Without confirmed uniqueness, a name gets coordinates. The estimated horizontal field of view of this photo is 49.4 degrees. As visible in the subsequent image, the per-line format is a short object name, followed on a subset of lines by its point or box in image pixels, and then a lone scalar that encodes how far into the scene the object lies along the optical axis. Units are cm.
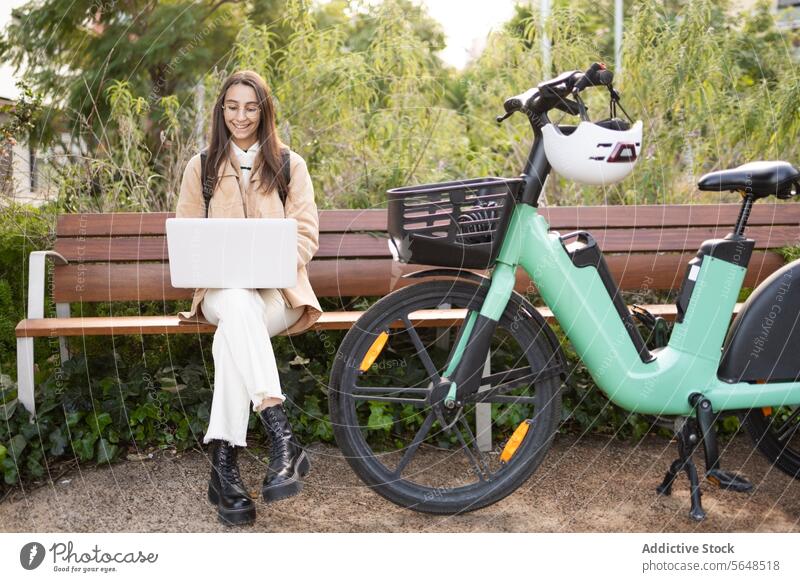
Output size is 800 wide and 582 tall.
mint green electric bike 250
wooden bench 335
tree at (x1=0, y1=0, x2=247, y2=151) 426
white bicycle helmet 244
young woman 261
